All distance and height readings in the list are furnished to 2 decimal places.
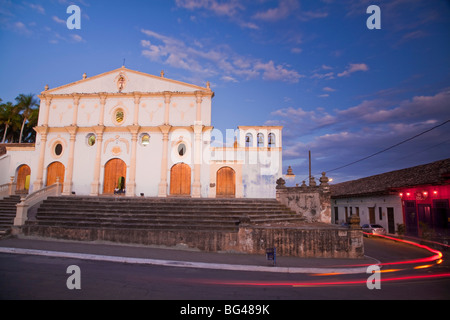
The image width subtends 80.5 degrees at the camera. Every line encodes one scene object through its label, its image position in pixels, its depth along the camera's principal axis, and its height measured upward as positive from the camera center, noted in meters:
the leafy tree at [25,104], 36.41 +12.62
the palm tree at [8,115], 35.18 +10.78
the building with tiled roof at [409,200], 17.34 -0.04
